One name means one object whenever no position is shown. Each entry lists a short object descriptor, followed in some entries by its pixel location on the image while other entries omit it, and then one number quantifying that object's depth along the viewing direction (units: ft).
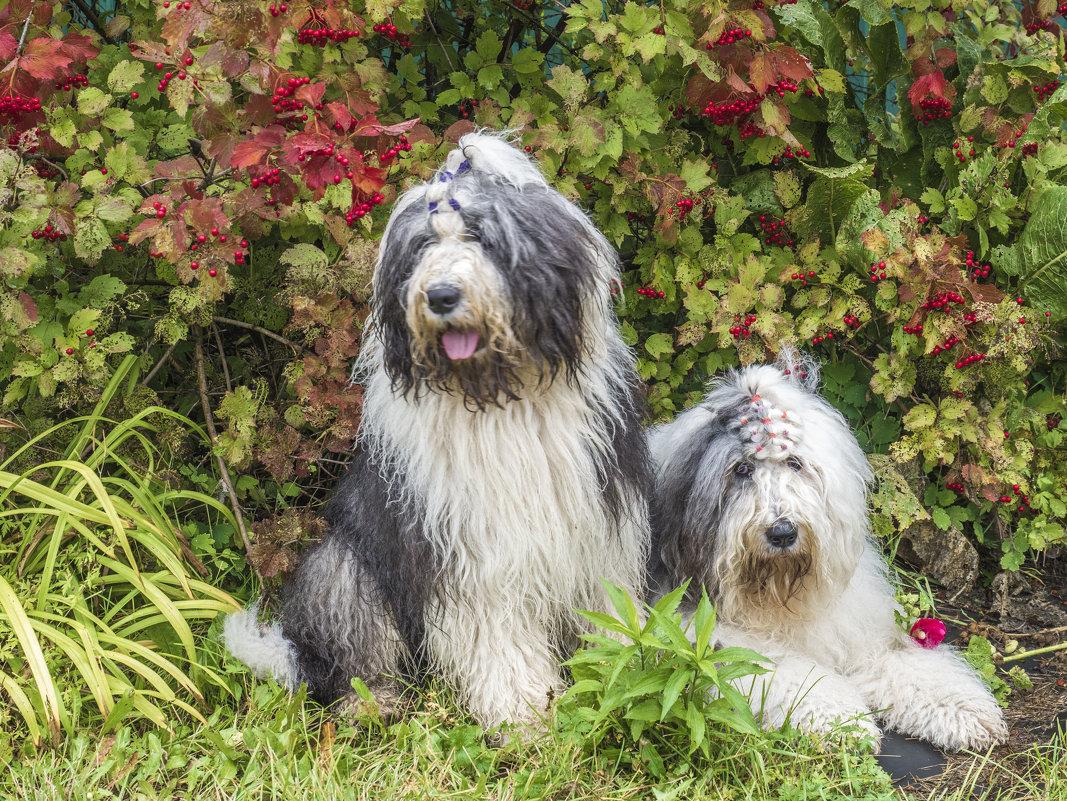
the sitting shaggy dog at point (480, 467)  7.95
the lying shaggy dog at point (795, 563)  9.30
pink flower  10.36
